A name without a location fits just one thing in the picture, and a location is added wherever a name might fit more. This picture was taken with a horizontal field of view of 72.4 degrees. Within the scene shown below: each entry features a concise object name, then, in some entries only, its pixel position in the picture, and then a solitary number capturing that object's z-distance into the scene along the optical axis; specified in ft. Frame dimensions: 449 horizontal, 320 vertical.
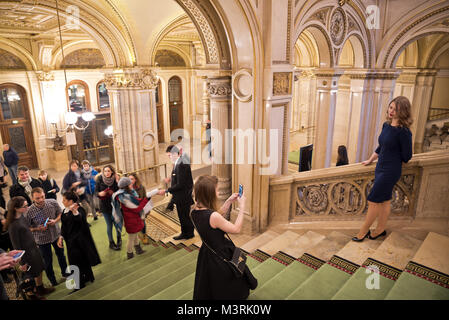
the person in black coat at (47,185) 19.90
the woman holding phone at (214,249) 7.88
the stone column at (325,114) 24.98
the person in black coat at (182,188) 16.22
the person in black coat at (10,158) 30.52
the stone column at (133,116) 28.58
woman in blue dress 10.30
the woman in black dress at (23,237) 11.53
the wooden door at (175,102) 56.70
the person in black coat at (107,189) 16.76
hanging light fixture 24.87
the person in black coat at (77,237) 12.37
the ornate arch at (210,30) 16.10
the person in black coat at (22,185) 18.33
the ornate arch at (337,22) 18.39
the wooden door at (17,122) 40.32
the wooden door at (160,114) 54.90
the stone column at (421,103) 40.68
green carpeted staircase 9.10
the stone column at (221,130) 17.40
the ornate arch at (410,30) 23.82
